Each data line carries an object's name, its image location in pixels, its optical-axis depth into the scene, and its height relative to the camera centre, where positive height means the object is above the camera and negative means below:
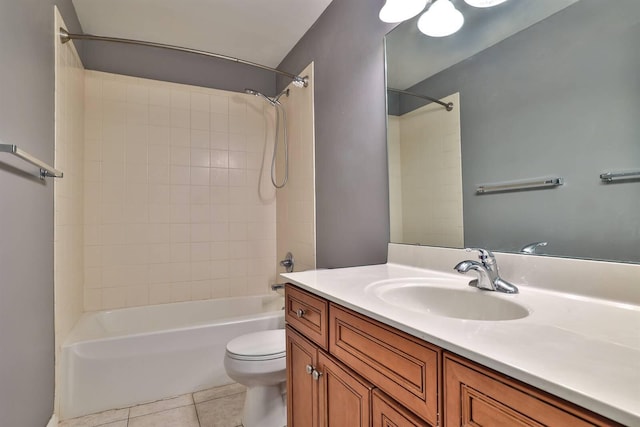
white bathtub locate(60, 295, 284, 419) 1.69 -0.79
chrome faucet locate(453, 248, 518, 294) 0.94 -0.17
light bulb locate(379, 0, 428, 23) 1.35 +0.91
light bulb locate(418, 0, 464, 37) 1.29 +0.84
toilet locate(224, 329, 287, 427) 1.48 -0.74
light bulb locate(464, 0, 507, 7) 1.13 +0.78
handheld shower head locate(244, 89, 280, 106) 2.58 +1.00
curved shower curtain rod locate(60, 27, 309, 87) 1.78 +1.08
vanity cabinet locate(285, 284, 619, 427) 0.48 -0.35
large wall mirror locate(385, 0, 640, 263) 0.83 +0.29
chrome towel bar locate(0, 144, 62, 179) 0.98 +0.23
